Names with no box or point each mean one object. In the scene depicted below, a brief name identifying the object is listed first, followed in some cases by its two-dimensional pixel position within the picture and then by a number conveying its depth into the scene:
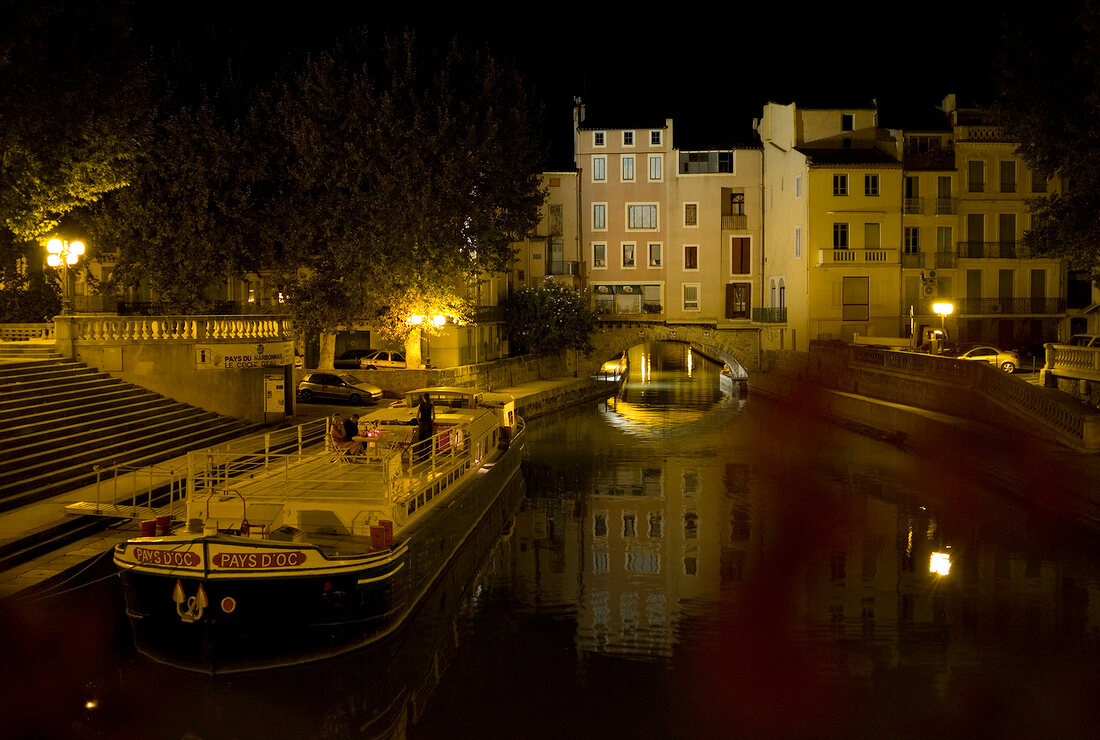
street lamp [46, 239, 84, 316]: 27.03
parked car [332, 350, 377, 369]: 44.31
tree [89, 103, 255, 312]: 31.69
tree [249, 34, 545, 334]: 36.06
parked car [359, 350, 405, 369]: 43.75
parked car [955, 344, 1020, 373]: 40.38
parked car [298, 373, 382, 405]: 36.31
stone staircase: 18.84
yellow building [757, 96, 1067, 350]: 50.44
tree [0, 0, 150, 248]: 21.58
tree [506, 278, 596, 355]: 52.28
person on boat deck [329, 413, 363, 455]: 18.67
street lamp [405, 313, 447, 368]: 38.81
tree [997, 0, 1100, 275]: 26.58
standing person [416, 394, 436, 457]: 20.86
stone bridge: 57.03
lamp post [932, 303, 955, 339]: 39.38
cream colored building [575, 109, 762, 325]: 58.84
